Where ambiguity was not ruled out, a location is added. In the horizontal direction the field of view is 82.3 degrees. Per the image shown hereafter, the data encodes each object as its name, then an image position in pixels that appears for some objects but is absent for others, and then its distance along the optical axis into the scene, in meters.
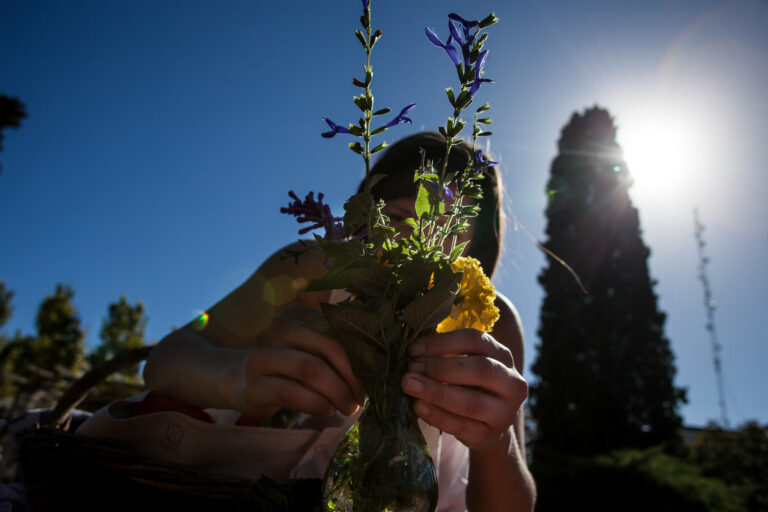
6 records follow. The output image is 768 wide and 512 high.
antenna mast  18.59
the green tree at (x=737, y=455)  8.74
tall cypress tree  12.15
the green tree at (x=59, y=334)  21.84
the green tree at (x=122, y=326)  24.50
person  0.87
